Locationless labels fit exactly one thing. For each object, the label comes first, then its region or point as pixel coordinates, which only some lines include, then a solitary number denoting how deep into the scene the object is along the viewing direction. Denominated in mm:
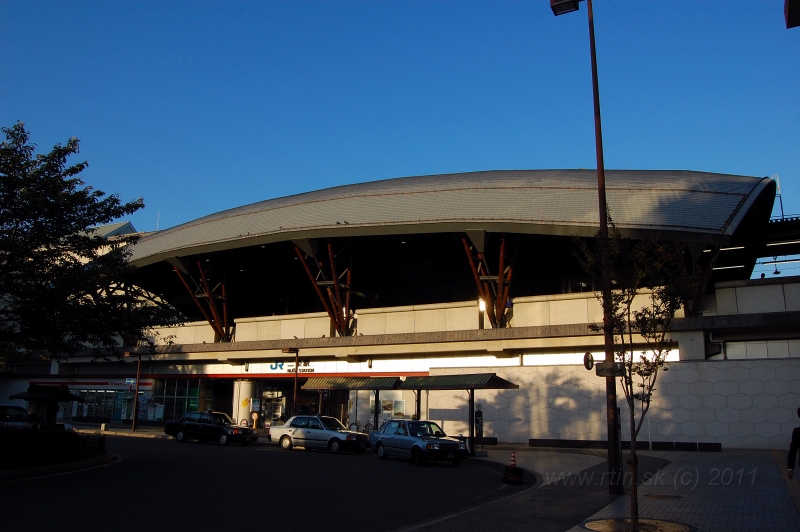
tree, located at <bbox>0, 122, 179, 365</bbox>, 17719
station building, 28625
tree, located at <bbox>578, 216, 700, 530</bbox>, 11672
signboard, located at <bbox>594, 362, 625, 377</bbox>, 13066
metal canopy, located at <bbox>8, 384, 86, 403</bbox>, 26641
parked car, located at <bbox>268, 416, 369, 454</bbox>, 27812
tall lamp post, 14350
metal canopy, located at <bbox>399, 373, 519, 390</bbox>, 27266
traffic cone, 17094
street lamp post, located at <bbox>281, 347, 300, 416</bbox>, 37162
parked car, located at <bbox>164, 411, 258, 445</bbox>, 31969
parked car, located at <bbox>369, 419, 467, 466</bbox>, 22278
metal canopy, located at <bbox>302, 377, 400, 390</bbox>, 31656
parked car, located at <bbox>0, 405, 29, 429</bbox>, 30945
